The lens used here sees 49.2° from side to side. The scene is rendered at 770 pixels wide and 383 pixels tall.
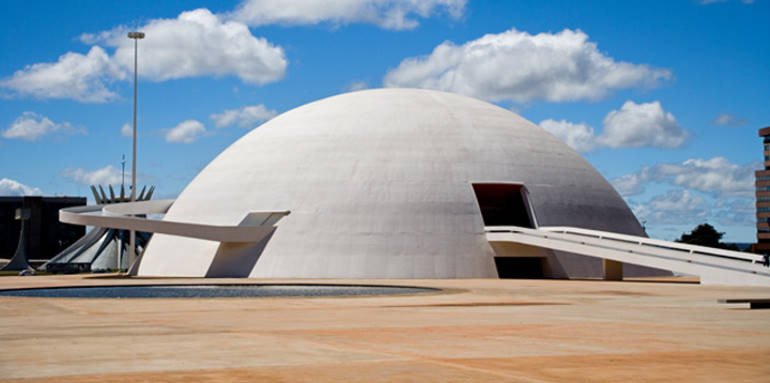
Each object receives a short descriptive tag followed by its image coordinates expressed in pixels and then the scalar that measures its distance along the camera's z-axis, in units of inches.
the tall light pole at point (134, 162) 2391.7
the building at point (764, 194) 5743.1
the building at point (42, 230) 5949.8
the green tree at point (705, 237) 4155.3
